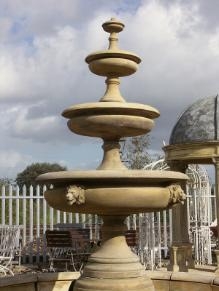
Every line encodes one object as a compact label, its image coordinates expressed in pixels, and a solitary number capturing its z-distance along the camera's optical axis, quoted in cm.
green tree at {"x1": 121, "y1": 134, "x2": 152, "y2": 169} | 2348
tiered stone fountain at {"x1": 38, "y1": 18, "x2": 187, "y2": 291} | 538
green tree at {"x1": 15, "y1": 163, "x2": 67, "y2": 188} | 6309
